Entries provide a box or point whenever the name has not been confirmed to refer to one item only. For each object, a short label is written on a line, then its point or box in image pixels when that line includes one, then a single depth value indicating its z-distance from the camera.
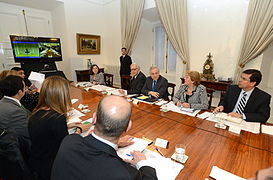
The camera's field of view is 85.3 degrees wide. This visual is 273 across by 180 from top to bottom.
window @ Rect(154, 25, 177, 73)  5.45
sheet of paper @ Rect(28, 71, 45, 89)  2.36
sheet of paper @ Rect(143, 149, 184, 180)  0.97
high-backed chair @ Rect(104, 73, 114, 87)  4.25
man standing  5.59
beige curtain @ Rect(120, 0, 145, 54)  5.09
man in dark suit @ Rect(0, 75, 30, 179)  1.08
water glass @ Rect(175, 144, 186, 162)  1.13
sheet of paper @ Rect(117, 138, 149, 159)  1.15
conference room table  1.05
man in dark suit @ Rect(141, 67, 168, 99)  2.84
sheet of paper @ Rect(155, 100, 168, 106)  2.32
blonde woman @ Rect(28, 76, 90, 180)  1.18
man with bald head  0.68
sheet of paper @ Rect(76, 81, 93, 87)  3.66
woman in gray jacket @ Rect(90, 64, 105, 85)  4.00
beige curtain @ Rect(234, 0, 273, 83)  3.03
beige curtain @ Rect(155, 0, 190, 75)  4.09
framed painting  5.90
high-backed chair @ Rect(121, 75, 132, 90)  3.88
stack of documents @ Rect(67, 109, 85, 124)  1.81
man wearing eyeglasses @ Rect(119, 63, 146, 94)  3.24
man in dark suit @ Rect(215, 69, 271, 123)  1.79
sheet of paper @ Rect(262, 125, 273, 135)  1.48
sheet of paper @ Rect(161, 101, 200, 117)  1.96
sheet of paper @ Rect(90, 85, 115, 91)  3.19
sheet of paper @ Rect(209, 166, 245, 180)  0.95
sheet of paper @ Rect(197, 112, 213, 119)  1.85
